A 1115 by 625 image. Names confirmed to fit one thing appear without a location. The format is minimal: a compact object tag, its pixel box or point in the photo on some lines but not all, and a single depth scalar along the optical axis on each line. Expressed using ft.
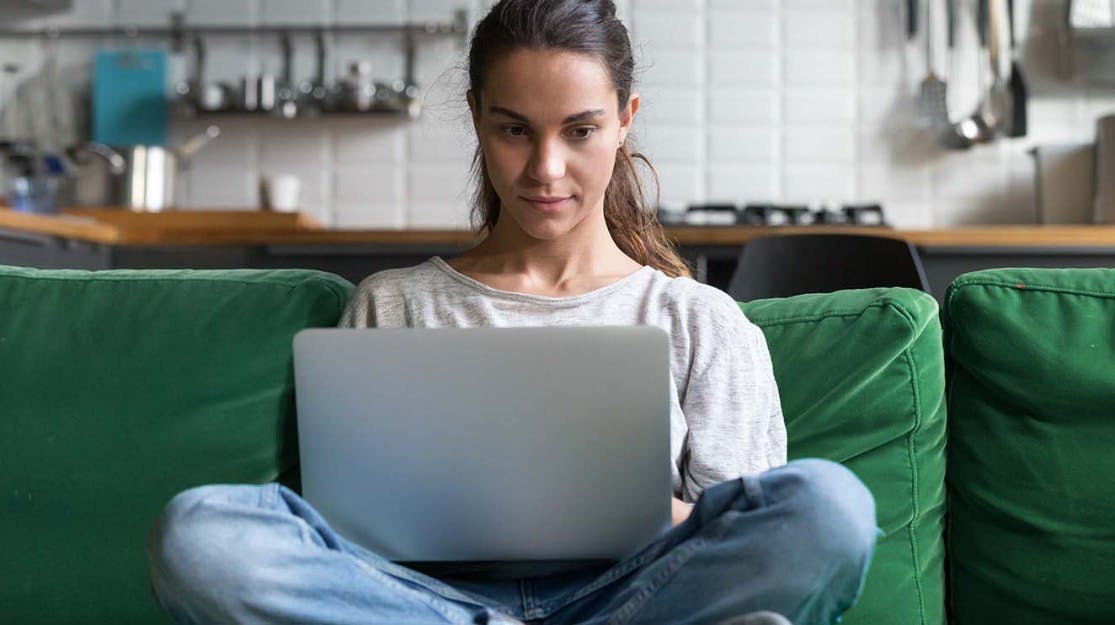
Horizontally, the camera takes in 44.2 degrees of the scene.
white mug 13.92
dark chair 8.27
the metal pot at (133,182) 13.79
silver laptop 4.15
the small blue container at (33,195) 12.52
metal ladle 14.21
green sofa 5.02
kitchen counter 12.04
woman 3.99
